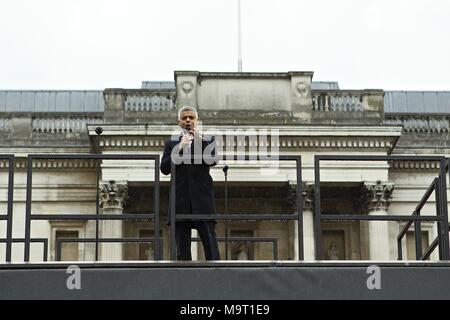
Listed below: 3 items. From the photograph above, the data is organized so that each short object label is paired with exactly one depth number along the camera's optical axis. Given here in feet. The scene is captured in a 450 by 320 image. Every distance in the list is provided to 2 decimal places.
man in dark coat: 42.32
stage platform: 39.29
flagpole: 153.79
